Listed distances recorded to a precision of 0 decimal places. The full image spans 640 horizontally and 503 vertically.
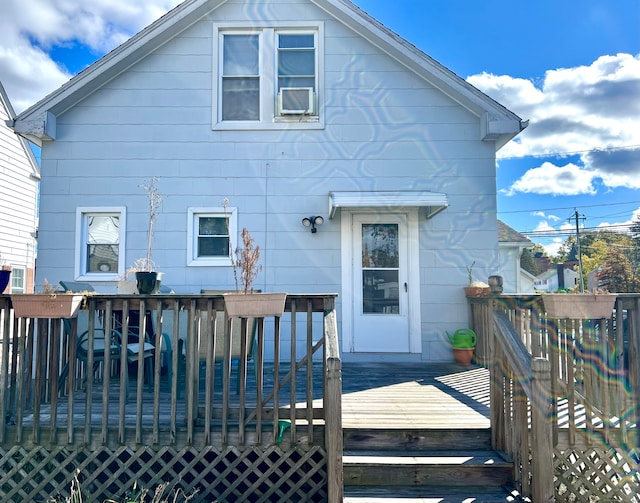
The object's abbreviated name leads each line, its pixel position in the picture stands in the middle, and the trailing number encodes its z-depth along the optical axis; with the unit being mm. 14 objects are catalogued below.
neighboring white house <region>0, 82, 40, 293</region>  10133
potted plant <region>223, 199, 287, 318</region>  2881
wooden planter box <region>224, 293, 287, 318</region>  2880
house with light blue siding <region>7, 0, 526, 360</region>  5848
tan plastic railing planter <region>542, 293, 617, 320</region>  3027
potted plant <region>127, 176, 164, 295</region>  5422
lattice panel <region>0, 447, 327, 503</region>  3000
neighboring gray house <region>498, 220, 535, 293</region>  12625
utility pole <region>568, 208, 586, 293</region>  34678
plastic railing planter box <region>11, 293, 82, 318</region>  2900
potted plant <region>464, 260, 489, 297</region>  5477
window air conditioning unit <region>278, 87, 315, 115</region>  5994
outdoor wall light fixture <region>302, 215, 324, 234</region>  5855
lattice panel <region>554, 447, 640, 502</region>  2996
